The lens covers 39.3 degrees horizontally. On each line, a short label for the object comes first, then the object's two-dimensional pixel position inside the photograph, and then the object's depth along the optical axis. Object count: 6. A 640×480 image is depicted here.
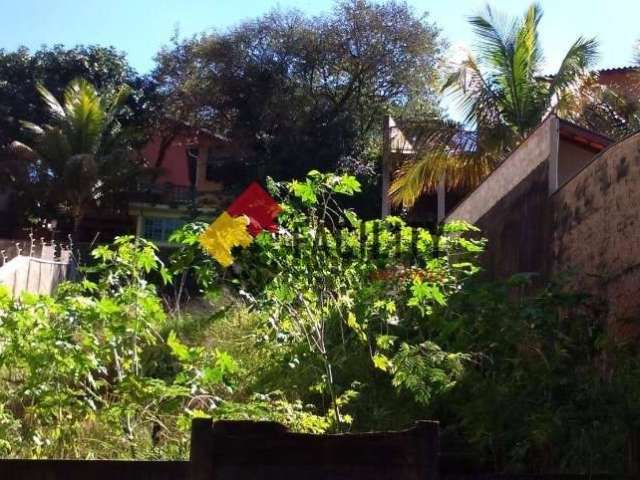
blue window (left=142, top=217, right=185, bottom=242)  27.97
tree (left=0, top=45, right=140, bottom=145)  29.36
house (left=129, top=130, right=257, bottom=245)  25.58
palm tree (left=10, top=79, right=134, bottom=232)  25.53
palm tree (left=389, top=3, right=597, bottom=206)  15.58
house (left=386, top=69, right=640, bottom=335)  7.49
